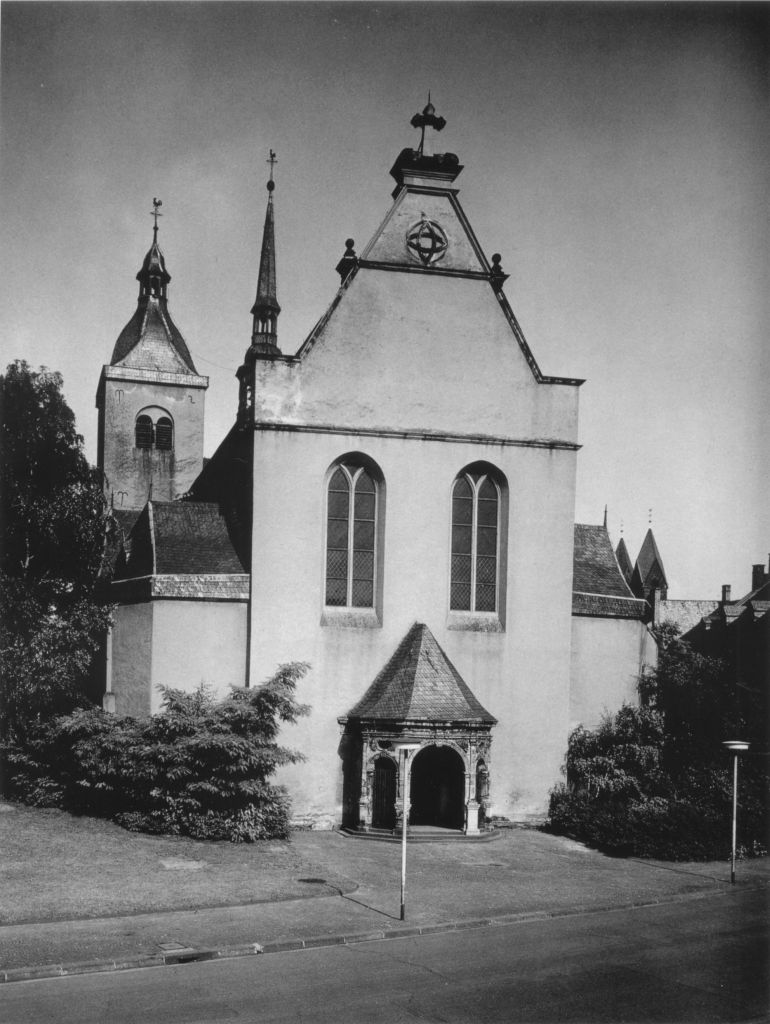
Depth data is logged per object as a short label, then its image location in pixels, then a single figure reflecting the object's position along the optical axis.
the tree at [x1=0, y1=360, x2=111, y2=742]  27.35
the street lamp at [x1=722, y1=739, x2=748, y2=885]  19.44
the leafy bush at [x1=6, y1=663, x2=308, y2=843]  22.91
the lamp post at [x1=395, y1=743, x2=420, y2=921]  16.73
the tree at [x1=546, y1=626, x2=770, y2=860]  23.88
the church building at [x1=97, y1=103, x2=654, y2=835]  26.02
